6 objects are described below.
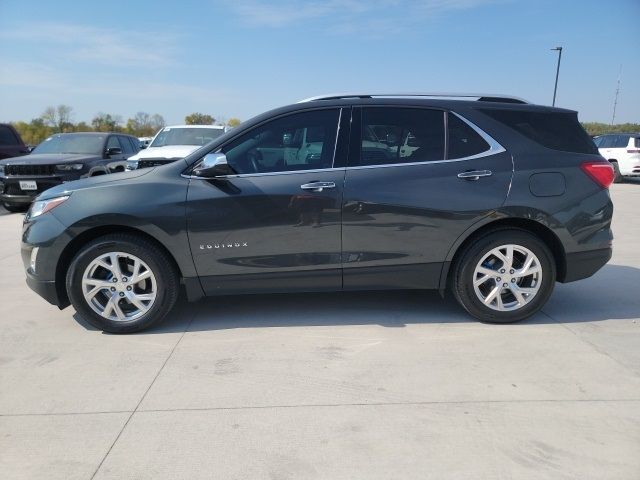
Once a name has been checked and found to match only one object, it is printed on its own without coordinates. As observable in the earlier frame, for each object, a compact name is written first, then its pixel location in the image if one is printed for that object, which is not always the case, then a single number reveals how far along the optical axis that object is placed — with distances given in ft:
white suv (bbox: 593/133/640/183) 51.83
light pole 97.71
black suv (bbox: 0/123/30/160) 39.63
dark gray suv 12.09
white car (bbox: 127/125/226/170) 30.66
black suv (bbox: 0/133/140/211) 31.52
